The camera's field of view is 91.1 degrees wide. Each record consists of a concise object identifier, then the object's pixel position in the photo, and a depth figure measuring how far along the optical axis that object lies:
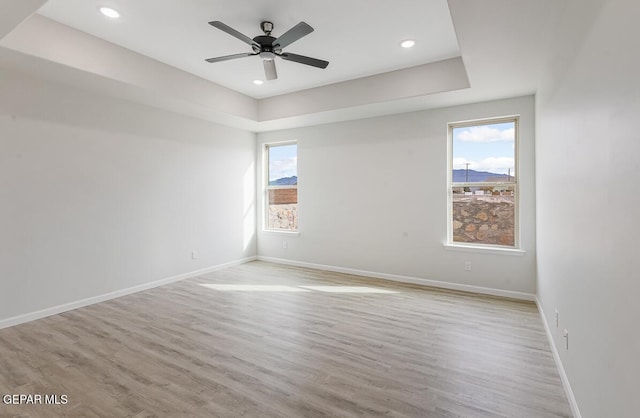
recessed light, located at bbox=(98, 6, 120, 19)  2.71
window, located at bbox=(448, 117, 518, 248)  4.11
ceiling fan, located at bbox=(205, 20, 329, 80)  2.56
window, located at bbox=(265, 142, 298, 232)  5.95
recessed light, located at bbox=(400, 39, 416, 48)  3.29
